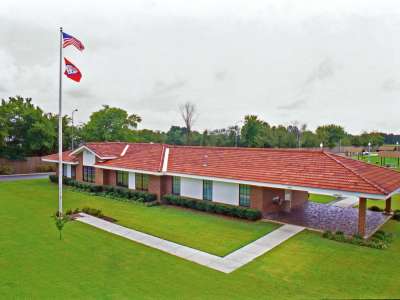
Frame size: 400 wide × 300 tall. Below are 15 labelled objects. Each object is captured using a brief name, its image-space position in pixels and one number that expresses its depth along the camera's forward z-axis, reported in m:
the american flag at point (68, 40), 16.09
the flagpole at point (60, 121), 16.52
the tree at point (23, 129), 40.91
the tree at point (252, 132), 66.38
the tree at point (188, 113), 70.62
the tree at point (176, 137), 83.75
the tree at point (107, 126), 54.62
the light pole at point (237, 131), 70.05
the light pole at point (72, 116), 40.59
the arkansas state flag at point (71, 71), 15.98
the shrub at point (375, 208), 21.09
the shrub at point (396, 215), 19.01
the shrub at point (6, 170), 39.81
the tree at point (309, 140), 83.00
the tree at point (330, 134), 88.38
